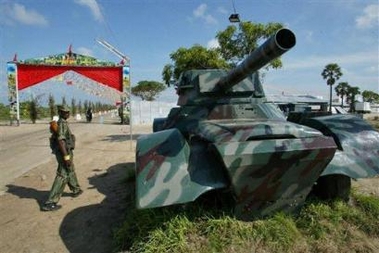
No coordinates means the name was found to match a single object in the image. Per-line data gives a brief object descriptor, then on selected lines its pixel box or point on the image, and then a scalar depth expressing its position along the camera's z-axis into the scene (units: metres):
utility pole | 29.11
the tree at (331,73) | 55.31
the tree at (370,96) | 95.65
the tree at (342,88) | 71.00
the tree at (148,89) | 59.91
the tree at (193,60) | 13.34
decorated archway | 27.25
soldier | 6.70
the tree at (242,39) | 12.55
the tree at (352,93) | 69.69
